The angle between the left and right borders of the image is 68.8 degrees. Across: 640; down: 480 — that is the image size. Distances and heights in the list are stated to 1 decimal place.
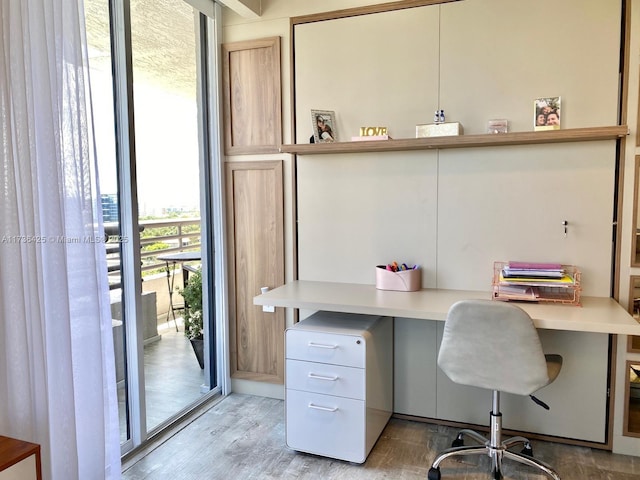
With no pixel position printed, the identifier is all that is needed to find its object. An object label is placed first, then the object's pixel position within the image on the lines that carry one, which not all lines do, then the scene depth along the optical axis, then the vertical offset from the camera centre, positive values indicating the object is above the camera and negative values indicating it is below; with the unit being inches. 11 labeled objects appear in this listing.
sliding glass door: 91.5 +1.4
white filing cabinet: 92.0 -37.0
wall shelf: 87.7 +12.4
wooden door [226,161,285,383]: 121.9 -15.6
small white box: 97.3 +15.2
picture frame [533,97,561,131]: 93.5 +17.4
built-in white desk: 87.1 -34.9
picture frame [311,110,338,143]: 109.4 +18.2
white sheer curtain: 61.6 -5.9
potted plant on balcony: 118.6 -28.0
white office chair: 76.2 -25.4
